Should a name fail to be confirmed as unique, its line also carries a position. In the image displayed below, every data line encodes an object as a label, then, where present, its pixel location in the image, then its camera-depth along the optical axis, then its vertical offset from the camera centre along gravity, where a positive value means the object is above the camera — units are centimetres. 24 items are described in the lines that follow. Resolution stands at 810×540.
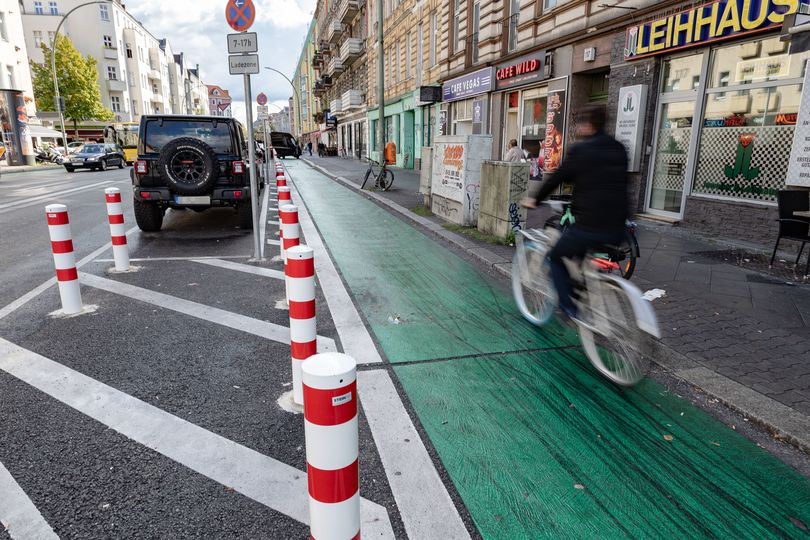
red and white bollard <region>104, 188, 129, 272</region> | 651 -102
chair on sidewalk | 659 -79
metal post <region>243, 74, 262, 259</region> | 724 -57
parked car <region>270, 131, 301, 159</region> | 4741 +10
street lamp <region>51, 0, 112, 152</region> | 3474 +266
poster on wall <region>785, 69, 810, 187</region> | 737 -5
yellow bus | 3656 +67
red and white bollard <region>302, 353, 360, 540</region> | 160 -91
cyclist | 371 -26
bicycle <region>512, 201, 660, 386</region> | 355 -120
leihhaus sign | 788 +197
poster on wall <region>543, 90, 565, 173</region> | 1402 +38
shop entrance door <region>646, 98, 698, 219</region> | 990 -23
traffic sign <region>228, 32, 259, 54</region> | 707 +134
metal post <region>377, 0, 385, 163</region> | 1842 +223
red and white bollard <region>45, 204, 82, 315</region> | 500 -105
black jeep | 886 -38
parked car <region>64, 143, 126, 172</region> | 2969 -70
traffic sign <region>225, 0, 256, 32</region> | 718 +174
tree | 4916 +566
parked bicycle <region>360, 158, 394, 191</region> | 1736 -111
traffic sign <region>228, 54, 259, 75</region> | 715 +107
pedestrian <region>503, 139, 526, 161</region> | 1429 -23
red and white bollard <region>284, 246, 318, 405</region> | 320 -91
